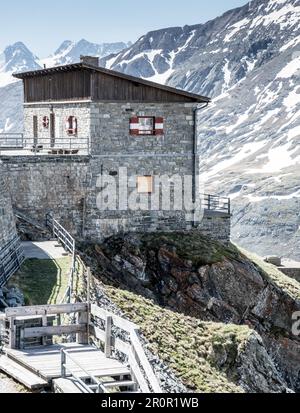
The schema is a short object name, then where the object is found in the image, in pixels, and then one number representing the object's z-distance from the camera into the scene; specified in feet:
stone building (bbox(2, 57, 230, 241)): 143.64
